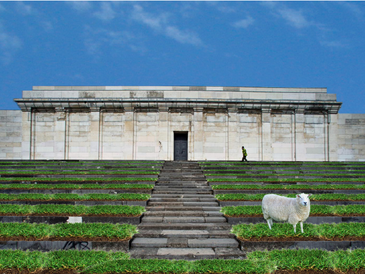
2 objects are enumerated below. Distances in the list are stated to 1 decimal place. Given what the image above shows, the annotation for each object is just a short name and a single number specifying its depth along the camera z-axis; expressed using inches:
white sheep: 362.3
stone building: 1211.9
